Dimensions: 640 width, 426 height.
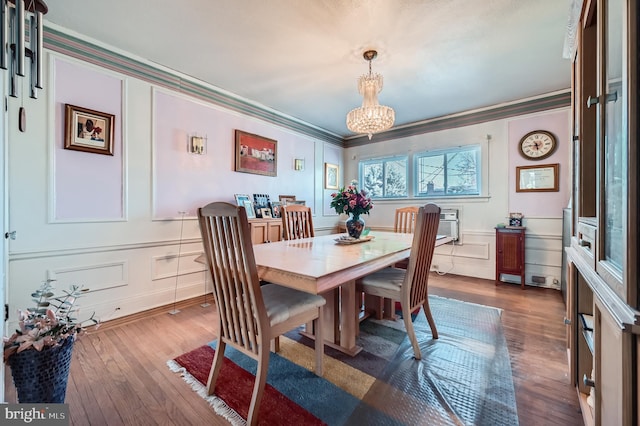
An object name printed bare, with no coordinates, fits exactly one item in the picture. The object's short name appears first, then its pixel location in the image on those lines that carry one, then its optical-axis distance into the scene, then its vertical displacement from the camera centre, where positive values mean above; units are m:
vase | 2.38 -0.12
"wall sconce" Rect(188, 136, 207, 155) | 2.97 +0.79
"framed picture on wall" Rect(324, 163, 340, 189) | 4.99 +0.75
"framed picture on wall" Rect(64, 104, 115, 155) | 2.18 +0.73
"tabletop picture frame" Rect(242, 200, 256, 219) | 3.42 +0.06
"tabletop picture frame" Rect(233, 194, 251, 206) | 3.39 +0.20
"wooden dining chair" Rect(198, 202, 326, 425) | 1.19 -0.47
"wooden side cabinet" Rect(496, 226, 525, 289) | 3.41 -0.51
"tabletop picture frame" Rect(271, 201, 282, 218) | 3.70 +0.05
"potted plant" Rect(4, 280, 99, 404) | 1.11 -0.62
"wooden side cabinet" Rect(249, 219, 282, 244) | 3.25 -0.22
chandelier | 2.48 +1.02
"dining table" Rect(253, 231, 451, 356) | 1.20 -0.27
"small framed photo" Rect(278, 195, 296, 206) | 4.03 +0.24
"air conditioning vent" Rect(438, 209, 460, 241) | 4.04 -0.15
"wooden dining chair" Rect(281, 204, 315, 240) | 2.61 -0.09
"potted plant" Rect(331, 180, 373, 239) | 2.25 +0.11
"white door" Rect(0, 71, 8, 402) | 1.13 -0.25
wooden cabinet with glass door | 0.63 -0.02
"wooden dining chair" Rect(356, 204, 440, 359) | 1.73 -0.50
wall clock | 3.40 +0.93
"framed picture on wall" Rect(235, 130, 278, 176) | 3.48 +0.84
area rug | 1.32 -1.03
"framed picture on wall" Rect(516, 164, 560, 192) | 3.37 +0.48
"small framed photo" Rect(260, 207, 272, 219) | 3.56 +0.02
